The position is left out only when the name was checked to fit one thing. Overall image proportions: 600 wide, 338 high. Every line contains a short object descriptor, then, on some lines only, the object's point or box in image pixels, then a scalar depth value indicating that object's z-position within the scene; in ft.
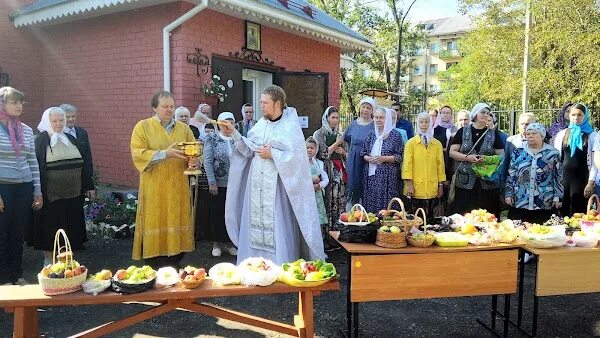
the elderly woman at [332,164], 19.62
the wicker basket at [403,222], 11.59
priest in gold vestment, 14.43
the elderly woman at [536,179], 16.55
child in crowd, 18.30
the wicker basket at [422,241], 11.36
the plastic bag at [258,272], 9.75
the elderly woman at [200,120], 19.48
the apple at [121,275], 9.56
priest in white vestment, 13.01
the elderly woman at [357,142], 19.79
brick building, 25.54
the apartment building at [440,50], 192.54
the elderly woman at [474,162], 18.62
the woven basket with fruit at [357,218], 11.89
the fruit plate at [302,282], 9.83
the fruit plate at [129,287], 9.27
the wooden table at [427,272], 11.03
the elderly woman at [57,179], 15.83
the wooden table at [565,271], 11.73
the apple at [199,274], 9.77
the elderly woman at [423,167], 18.51
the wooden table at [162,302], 9.04
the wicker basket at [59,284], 9.04
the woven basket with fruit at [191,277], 9.64
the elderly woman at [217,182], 18.44
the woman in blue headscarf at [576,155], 18.97
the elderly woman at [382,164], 18.70
